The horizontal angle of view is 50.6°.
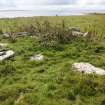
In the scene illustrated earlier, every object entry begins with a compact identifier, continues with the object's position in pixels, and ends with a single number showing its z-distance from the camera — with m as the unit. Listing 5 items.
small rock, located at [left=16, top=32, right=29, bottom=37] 7.61
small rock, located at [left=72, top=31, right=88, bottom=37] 6.99
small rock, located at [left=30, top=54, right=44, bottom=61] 4.94
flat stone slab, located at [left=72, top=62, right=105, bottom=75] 3.89
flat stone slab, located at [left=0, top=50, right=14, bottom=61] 4.90
